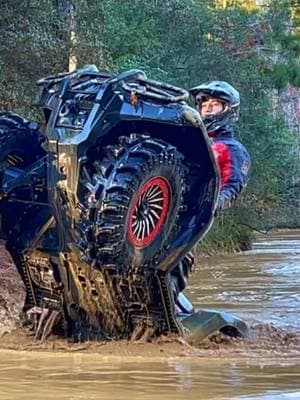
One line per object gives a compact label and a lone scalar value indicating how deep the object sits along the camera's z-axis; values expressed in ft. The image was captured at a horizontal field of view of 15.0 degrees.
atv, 28.43
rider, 32.17
